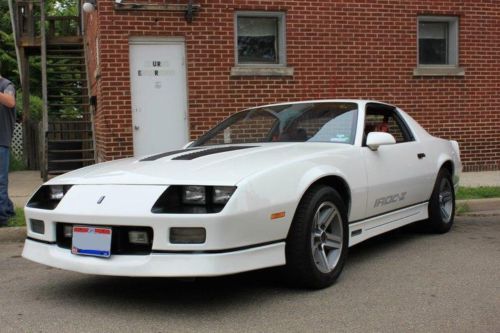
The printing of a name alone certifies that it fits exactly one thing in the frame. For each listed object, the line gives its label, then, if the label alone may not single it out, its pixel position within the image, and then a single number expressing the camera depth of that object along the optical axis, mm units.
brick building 9203
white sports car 3389
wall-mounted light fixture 9797
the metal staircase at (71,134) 10930
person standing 5996
